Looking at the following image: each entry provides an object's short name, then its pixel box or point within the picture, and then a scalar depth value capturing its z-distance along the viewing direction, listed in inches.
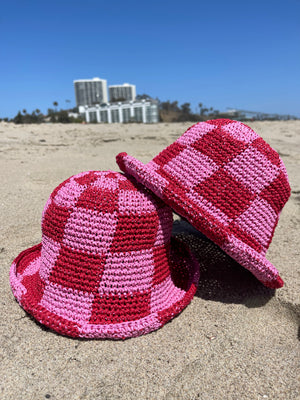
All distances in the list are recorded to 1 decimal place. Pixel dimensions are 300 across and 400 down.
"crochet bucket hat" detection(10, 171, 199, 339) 14.5
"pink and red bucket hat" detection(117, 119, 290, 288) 14.8
